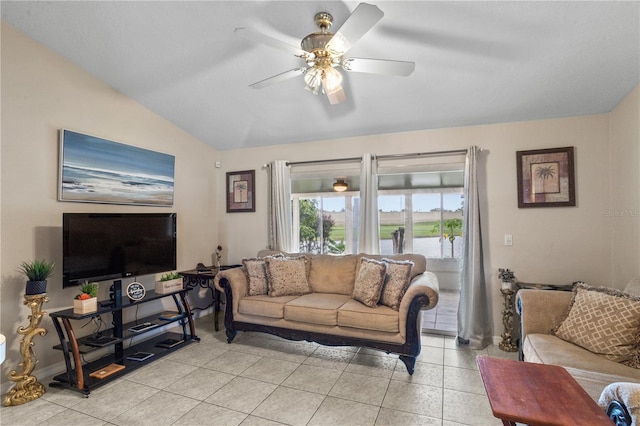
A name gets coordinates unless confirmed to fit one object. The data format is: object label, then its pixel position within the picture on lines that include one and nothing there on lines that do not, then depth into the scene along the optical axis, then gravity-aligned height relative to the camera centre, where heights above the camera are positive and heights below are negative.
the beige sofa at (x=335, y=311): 2.70 -0.88
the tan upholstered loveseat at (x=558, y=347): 1.73 -0.88
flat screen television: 2.62 -0.23
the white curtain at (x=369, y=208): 3.77 +0.14
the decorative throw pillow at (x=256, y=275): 3.46 -0.63
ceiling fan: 1.78 +1.06
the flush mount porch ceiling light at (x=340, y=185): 4.14 +0.46
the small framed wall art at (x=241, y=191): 4.51 +0.43
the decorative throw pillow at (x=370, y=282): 2.97 -0.63
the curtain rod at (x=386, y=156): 3.49 +0.77
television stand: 2.48 -1.18
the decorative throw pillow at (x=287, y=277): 3.43 -0.65
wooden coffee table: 1.20 -0.77
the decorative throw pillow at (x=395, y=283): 2.91 -0.62
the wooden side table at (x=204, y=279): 3.79 -0.74
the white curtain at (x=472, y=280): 3.28 -0.67
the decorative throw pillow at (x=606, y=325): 1.93 -0.71
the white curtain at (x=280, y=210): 4.21 +0.13
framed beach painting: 2.86 +0.51
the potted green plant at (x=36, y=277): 2.36 -0.43
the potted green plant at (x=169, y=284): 3.22 -0.67
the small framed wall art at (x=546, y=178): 3.14 +0.42
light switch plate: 3.35 -0.24
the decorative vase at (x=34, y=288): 2.35 -0.51
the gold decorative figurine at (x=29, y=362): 2.33 -1.09
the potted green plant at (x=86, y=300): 2.52 -0.65
